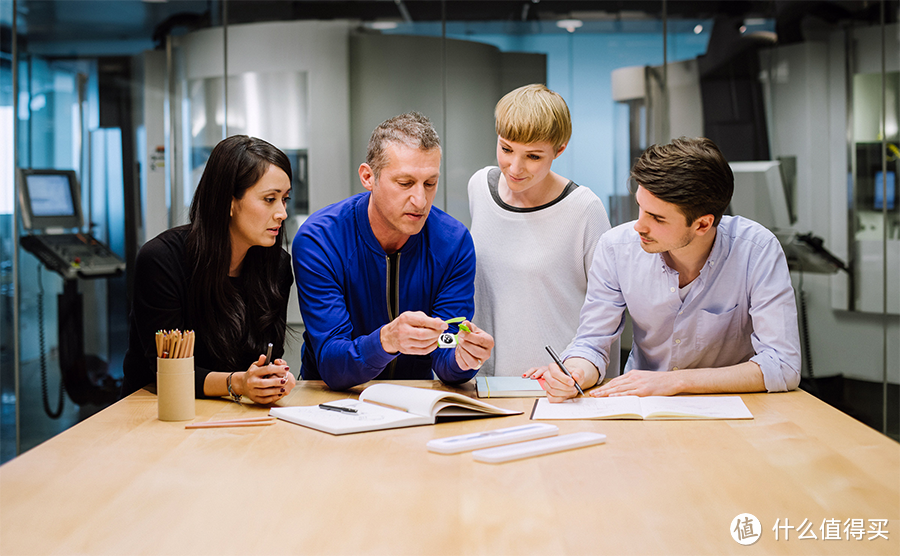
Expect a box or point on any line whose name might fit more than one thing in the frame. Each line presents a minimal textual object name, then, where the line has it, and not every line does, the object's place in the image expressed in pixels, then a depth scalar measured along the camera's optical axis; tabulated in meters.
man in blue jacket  2.06
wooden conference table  1.10
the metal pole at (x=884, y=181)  4.51
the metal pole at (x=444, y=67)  4.62
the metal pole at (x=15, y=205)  4.52
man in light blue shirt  2.02
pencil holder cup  1.77
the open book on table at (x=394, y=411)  1.70
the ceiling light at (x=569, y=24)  4.61
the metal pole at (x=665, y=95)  4.55
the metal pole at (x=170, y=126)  4.62
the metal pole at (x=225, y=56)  4.61
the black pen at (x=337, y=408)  1.81
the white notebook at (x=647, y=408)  1.77
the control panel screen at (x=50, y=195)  4.56
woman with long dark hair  2.06
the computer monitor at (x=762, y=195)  4.56
